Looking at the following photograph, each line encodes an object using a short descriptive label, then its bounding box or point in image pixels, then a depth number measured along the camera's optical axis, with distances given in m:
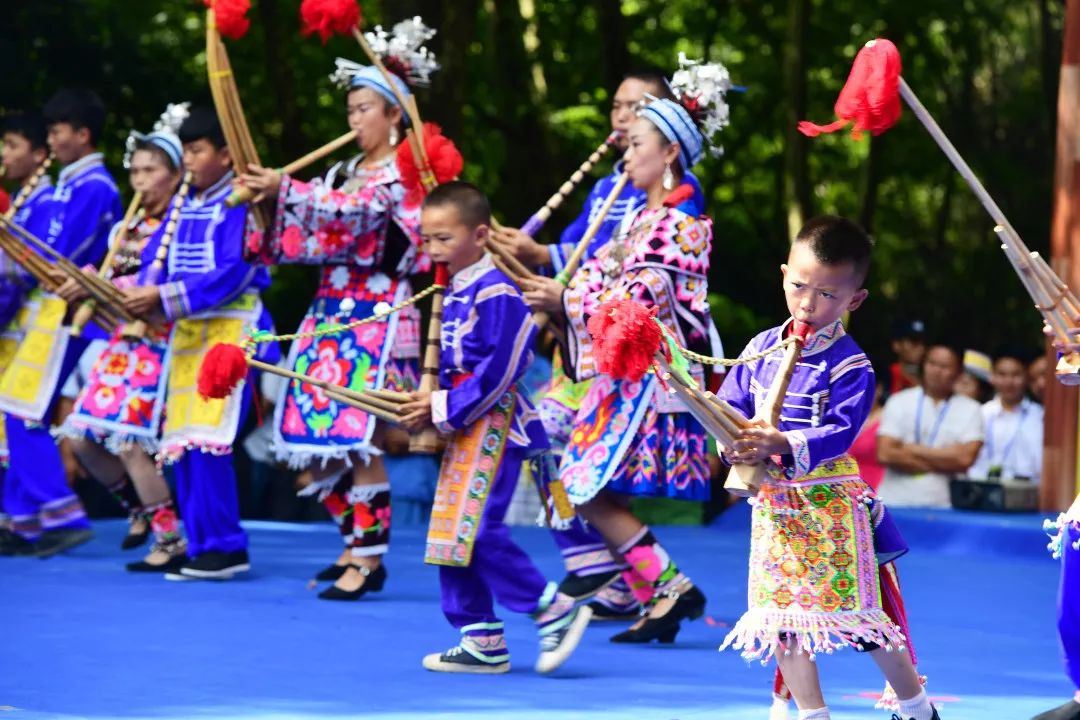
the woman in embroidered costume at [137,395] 13.34
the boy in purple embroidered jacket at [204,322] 12.85
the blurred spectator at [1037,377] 18.27
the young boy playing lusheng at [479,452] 9.53
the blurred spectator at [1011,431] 17.21
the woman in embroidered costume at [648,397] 10.59
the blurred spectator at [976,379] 18.16
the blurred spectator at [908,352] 18.87
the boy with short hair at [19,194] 14.28
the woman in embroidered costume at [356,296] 11.99
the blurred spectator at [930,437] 17.07
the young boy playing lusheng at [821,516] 7.43
